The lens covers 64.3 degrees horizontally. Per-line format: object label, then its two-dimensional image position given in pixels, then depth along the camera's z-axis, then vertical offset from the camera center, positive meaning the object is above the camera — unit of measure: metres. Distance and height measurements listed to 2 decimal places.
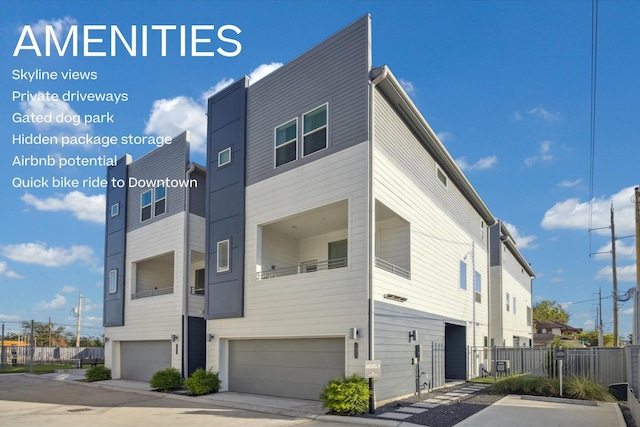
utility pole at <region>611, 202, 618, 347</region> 28.79 -0.33
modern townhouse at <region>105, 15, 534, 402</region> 13.65 +1.15
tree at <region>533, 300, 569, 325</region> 78.00 -5.50
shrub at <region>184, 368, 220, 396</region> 15.94 -3.36
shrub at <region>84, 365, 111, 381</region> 22.09 -4.25
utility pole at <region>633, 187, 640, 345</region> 15.08 -0.53
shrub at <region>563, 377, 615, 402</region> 14.75 -3.30
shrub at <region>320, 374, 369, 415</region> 11.88 -2.80
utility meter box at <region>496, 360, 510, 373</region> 20.16 -3.53
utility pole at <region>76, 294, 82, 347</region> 45.47 -3.69
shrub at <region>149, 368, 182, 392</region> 17.41 -3.57
